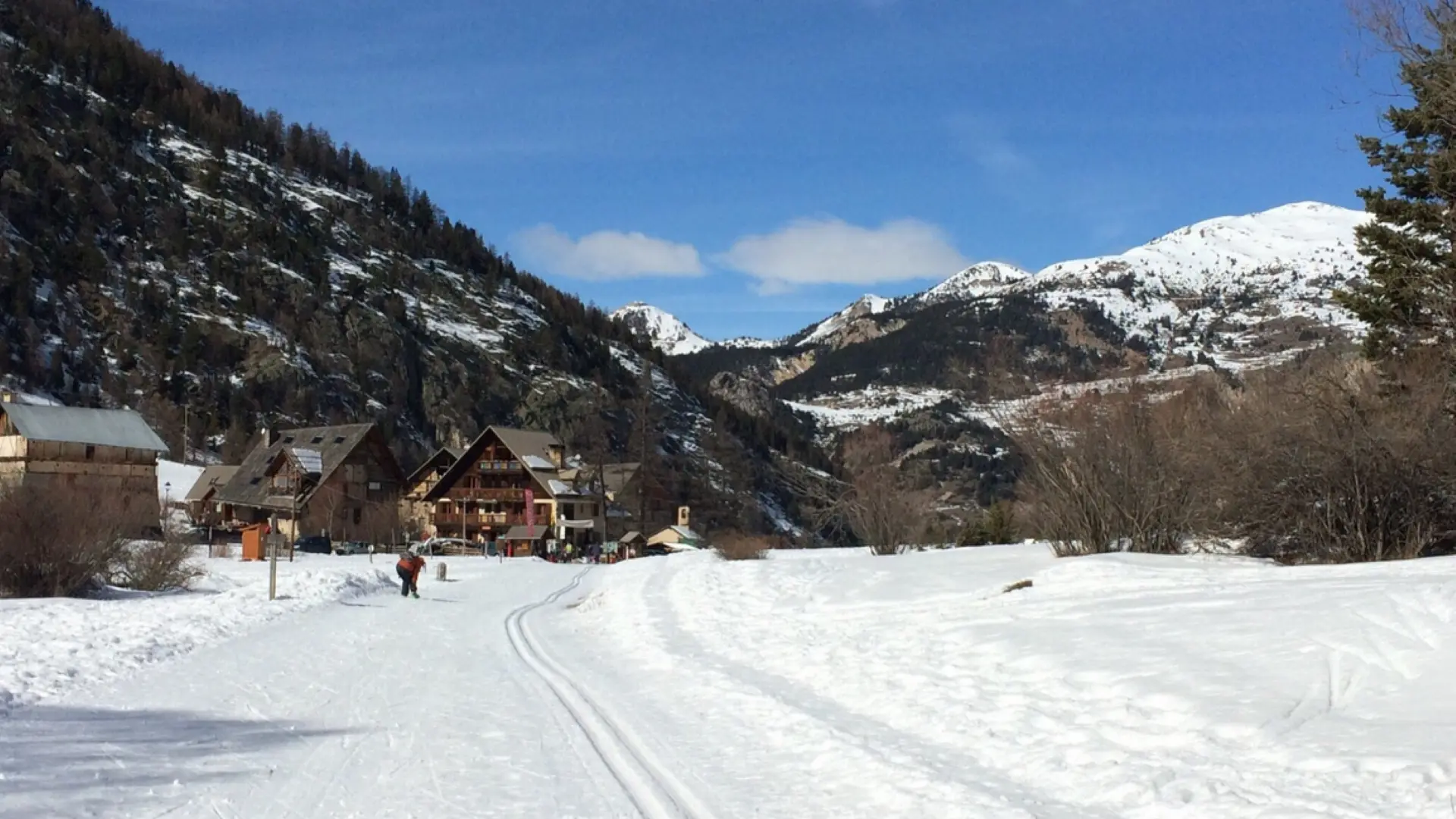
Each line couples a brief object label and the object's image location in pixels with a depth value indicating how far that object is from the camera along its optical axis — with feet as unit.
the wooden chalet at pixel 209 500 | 266.77
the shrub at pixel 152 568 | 92.58
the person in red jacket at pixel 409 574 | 98.99
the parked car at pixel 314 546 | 213.66
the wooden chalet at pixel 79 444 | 196.44
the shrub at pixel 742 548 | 126.00
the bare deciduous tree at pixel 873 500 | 115.65
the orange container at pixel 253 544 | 159.02
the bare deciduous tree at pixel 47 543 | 79.46
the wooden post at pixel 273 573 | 83.35
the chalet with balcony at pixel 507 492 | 303.89
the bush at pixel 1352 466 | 59.77
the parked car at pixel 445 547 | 234.56
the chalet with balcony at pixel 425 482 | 320.50
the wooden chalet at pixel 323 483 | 262.47
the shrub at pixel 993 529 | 125.80
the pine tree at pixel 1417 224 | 42.09
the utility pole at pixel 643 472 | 241.14
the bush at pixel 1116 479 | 75.00
